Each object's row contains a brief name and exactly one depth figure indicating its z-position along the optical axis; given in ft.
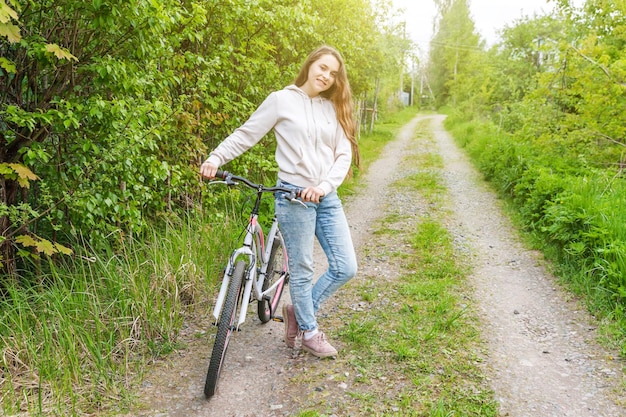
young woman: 10.18
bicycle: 9.65
